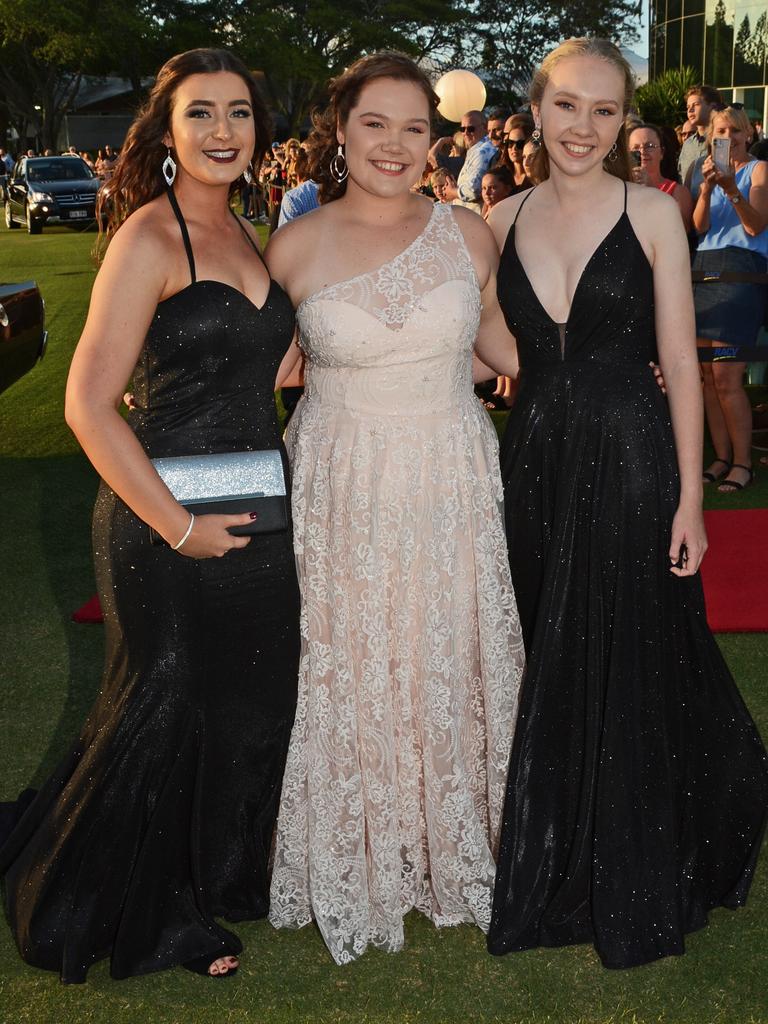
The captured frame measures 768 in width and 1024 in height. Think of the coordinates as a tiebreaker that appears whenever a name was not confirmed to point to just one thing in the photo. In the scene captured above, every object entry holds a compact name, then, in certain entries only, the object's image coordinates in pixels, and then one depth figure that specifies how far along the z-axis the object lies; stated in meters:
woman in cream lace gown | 3.09
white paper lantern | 17.16
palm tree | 22.72
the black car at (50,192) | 27.30
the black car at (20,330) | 7.74
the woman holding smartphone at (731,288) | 7.47
